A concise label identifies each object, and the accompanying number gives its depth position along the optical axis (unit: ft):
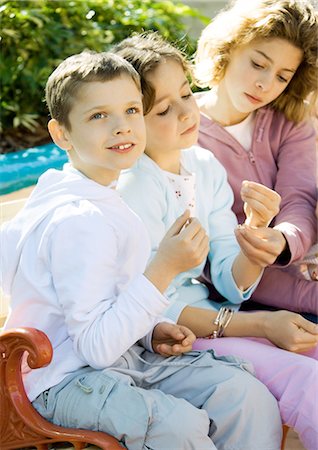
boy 5.90
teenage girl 7.29
